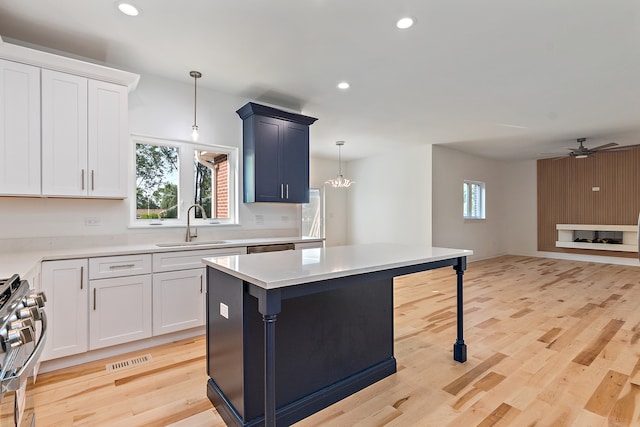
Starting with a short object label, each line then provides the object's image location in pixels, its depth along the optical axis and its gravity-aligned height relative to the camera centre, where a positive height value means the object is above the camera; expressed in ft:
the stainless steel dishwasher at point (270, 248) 10.87 -1.24
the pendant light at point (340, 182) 22.66 +2.35
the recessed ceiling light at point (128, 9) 7.36 +4.98
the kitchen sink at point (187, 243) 10.29 -1.03
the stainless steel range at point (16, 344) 3.18 -1.48
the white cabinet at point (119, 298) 7.75 -2.34
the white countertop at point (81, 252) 6.03 -1.02
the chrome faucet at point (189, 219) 11.19 -0.20
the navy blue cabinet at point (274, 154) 12.18 +2.46
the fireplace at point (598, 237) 22.44 -1.87
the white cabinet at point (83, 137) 8.18 +2.17
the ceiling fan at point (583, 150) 18.71 +3.87
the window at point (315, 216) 27.22 -0.19
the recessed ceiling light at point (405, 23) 7.90 +4.98
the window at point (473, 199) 25.18 +1.19
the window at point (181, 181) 10.98 +1.25
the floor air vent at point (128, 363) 8.01 -3.99
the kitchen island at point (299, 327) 5.16 -2.31
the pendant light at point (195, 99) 10.59 +4.38
